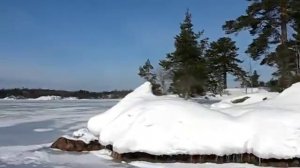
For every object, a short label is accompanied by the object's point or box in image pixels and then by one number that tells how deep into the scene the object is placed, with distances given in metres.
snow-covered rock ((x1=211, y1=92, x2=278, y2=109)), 22.15
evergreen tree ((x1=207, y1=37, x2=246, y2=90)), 49.04
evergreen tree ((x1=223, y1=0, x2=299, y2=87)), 23.53
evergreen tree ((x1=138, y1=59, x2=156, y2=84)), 61.81
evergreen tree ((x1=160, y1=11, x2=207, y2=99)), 38.91
